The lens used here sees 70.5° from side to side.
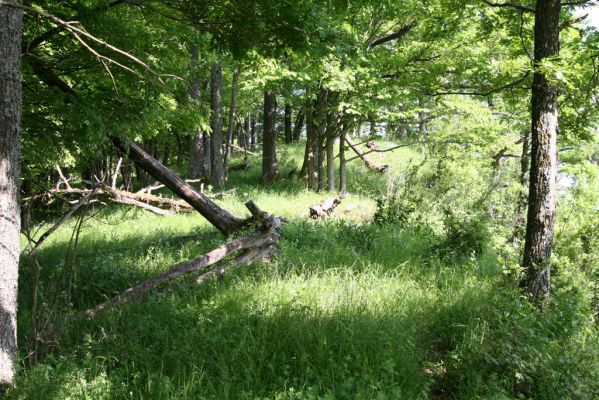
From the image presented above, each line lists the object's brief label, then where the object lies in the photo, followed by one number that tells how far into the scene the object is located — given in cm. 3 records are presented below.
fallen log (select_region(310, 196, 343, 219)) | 1042
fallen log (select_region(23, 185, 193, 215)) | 1166
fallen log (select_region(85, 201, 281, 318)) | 500
